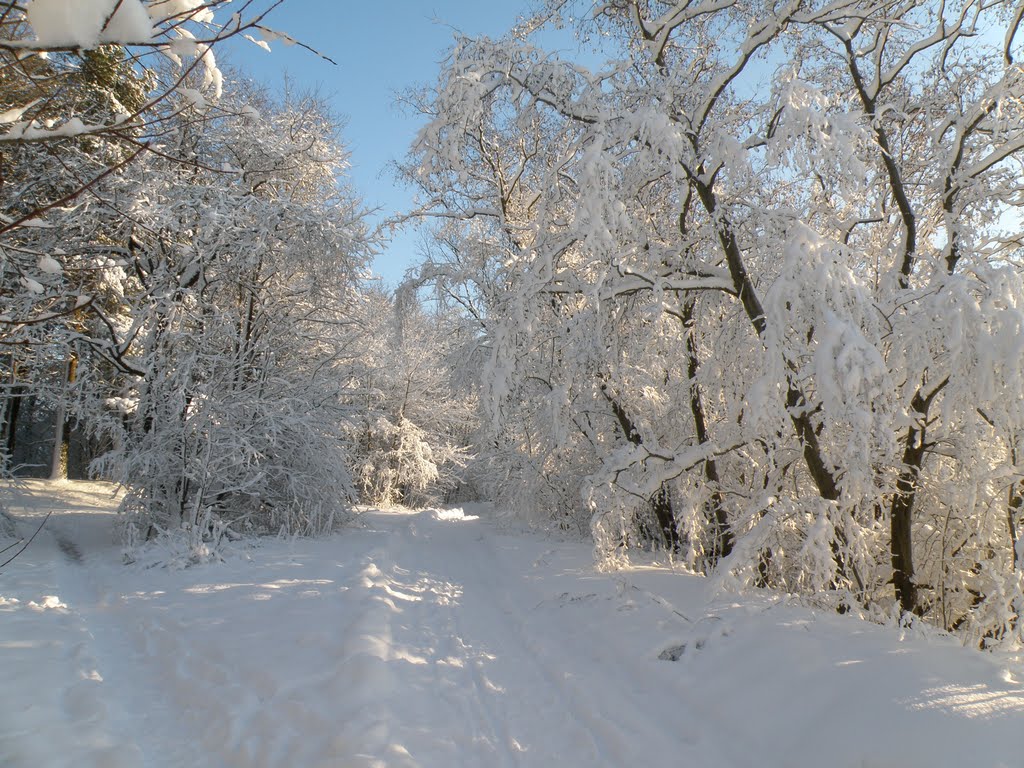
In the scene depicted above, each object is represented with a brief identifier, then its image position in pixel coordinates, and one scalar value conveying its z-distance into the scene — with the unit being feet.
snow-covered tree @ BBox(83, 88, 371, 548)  28.91
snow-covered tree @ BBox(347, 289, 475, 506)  69.82
